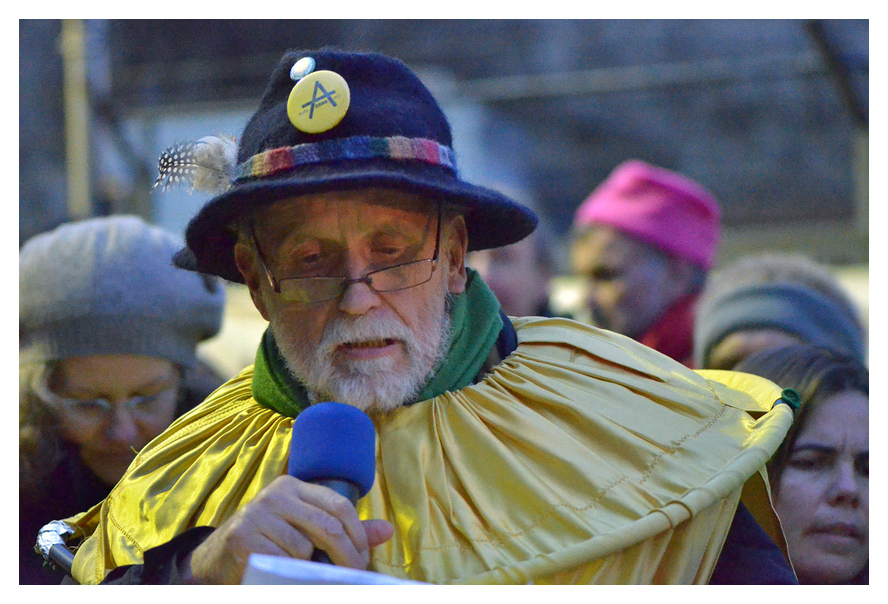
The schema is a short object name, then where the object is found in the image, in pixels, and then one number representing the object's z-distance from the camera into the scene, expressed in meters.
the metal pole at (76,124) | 6.22
